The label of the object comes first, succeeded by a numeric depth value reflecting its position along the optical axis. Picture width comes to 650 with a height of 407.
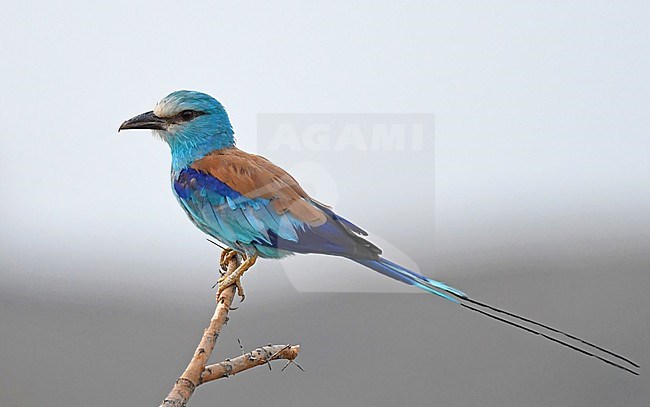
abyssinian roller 6.94
